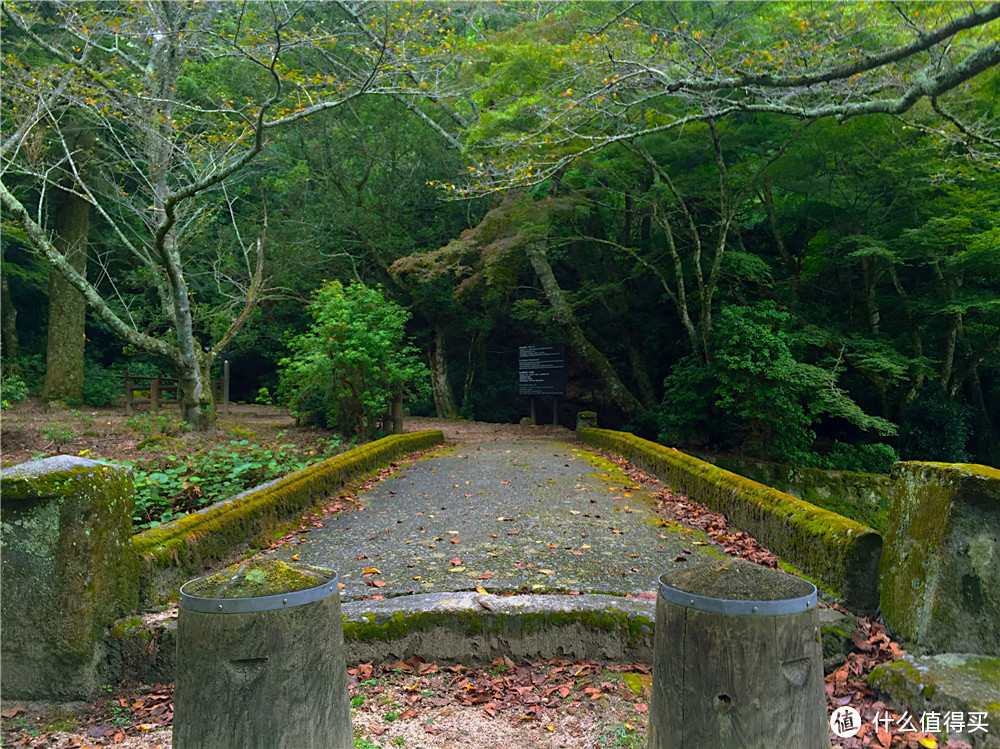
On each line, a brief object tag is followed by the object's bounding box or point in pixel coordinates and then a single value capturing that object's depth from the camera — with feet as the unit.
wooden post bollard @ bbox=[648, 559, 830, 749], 6.70
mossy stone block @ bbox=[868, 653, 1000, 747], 9.41
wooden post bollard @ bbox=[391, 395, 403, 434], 41.44
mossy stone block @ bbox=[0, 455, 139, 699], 11.68
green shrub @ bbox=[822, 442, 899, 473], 45.21
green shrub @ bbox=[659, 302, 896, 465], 40.34
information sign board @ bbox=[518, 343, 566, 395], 55.77
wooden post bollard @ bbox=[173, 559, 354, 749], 7.07
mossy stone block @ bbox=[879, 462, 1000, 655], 10.71
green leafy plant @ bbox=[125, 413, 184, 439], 36.01
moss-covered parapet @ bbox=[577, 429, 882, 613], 13.17
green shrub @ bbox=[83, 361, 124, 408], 62.49
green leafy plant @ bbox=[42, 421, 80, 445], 33.17
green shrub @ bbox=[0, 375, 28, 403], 53.98
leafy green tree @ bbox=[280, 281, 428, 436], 34.71
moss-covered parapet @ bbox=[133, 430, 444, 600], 13.93
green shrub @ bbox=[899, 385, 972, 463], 47.03
